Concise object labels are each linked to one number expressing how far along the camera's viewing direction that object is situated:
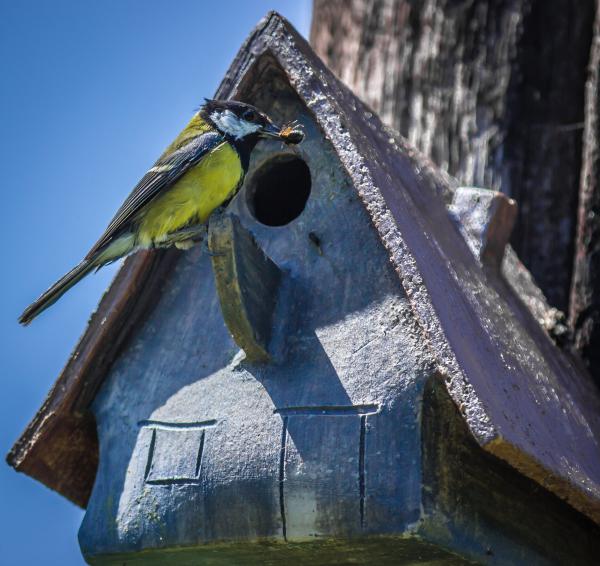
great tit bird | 7.46
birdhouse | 6.08
